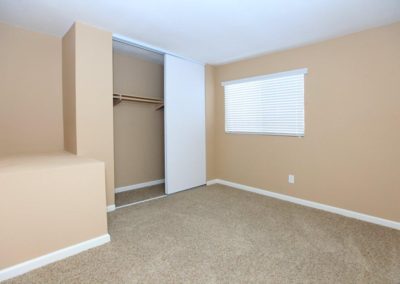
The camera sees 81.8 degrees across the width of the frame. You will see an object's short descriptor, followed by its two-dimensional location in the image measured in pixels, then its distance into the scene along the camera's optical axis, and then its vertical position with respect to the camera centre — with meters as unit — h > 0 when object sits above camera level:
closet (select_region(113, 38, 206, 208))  3.61 +0.23
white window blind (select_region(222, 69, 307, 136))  3.22 +0.49
